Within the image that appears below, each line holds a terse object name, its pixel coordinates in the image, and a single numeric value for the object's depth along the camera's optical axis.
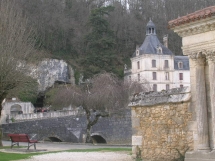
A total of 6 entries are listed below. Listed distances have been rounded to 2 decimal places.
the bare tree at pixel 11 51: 20.00
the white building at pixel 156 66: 60.45
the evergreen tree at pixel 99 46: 57.94
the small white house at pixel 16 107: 47.99
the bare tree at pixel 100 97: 34.00
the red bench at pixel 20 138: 17.82
